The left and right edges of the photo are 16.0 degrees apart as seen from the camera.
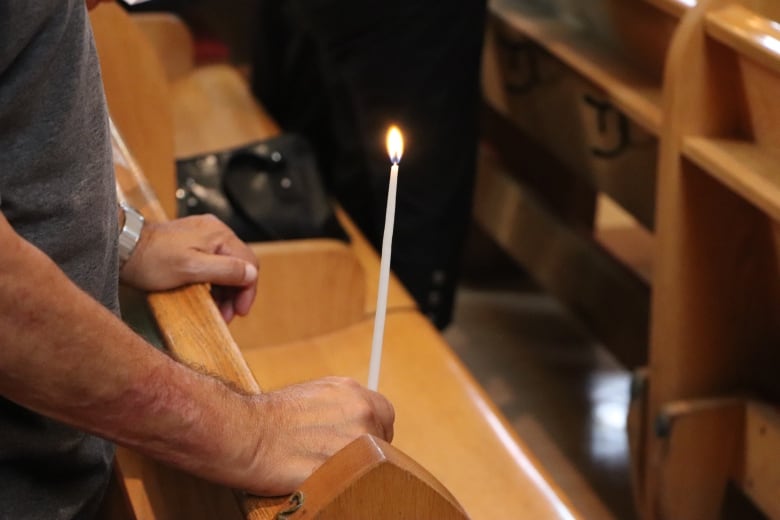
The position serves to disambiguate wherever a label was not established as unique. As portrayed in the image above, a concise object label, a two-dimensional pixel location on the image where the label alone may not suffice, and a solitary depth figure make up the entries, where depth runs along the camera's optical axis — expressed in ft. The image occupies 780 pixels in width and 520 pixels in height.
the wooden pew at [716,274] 10.00
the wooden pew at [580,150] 11.36
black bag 11.70
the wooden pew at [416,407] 8.79
